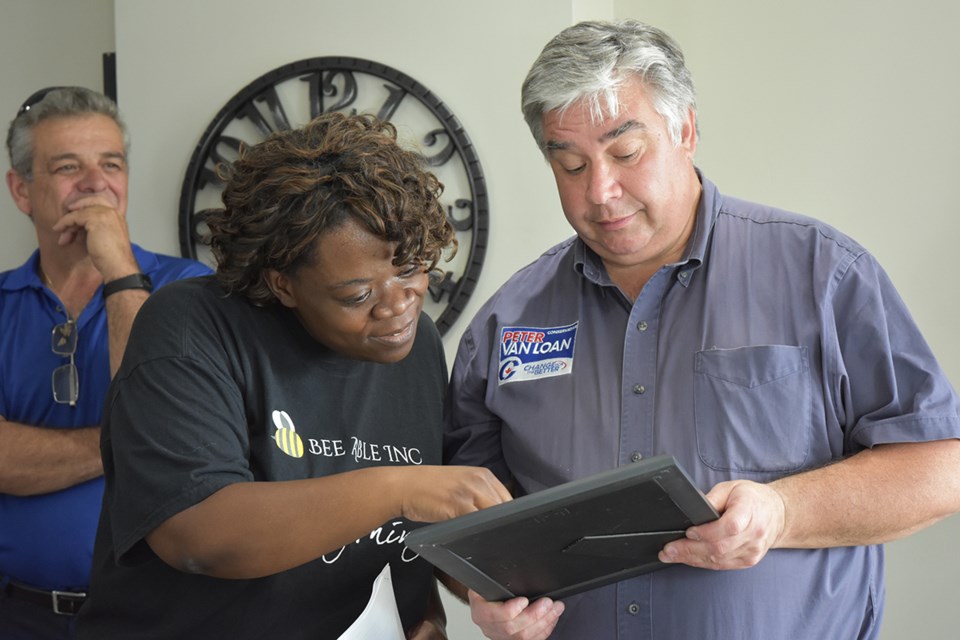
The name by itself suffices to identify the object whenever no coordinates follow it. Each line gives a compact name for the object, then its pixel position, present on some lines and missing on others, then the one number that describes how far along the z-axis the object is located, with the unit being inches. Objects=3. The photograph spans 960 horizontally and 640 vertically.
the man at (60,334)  84.5
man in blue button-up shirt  56.4
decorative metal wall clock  114.0
